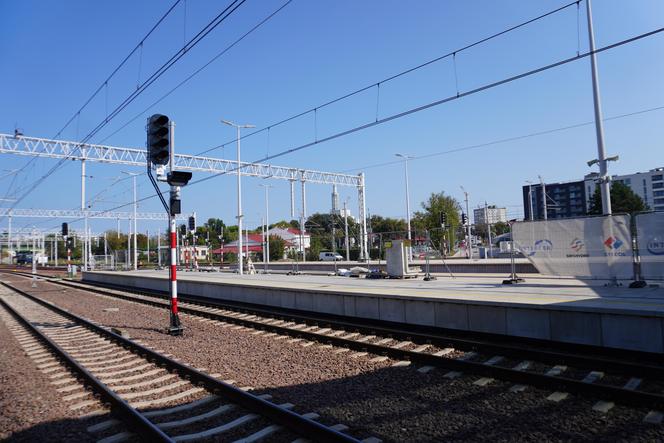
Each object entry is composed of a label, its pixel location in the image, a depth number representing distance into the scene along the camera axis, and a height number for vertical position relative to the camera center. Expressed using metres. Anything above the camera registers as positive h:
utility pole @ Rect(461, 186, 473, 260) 41.76 +1.11
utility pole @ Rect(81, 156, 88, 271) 39.91 +5.01
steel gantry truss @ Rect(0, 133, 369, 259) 29.91 +6.78
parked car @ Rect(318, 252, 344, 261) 58.34 -1.12
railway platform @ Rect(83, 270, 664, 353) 8.09 -1.43
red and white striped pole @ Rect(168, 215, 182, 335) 11.53 -0.80
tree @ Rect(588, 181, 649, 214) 48.25 +3.53
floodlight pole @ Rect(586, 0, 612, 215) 17.36 +4.60
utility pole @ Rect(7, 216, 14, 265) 121.18 +0.85
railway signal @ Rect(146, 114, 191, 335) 11.38 +2.00
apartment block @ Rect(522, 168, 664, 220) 126.76 +12.15
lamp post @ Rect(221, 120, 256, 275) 31.93 +3.64
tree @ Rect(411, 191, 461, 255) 51.47 +3.39
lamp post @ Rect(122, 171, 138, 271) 44.00 +0.22
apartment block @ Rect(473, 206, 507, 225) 112.19 +6.53
